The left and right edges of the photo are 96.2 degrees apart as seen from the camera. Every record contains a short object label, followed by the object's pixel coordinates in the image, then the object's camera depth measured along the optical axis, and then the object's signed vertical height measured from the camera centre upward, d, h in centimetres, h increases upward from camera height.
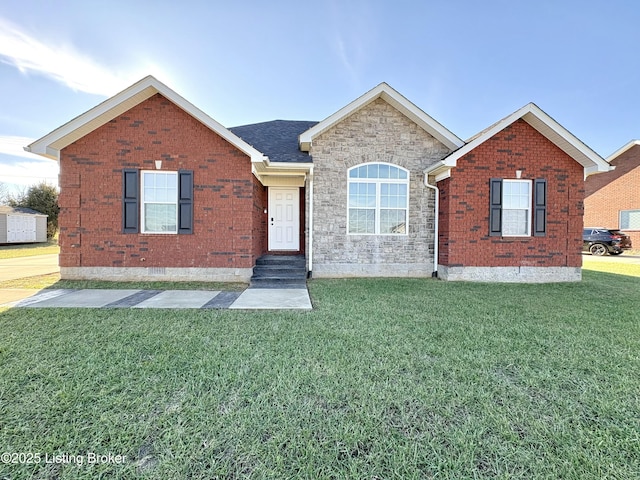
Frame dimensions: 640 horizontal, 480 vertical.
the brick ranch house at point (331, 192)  777 +121
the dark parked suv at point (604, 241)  1761 -33
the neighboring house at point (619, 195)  1891 +284
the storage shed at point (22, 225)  2353 +48
